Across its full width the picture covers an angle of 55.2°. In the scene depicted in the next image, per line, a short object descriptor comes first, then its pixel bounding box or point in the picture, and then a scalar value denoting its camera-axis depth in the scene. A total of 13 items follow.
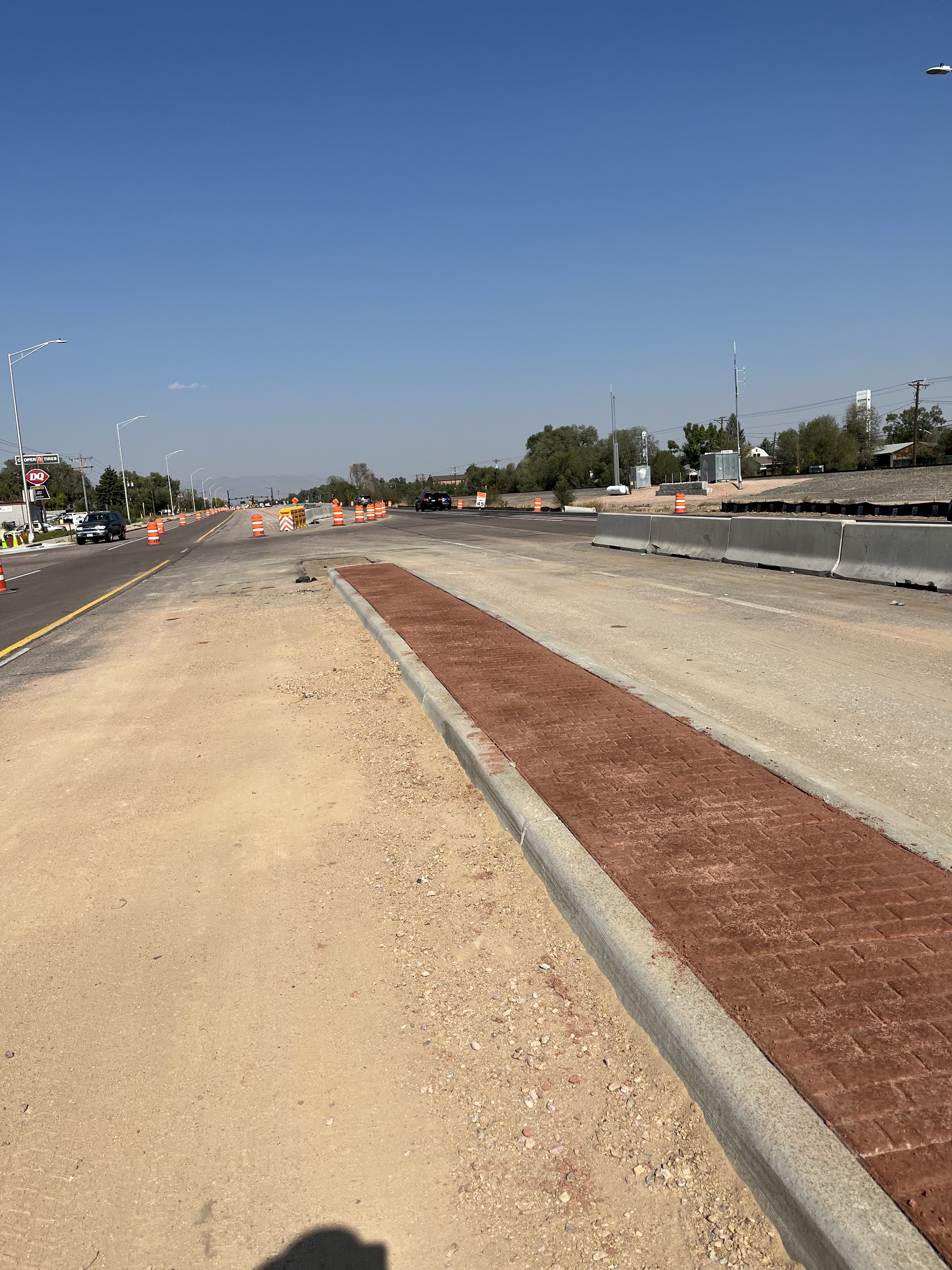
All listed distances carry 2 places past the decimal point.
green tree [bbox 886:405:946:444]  111.12
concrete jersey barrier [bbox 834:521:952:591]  13.50
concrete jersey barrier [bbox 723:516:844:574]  15.90
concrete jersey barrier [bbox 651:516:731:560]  19.45
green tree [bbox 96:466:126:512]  156.50
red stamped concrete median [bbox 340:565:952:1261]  2.64
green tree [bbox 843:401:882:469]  132.38
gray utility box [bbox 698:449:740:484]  63.16
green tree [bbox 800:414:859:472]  114.50
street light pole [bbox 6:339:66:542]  46.62
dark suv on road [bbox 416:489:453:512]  70.25
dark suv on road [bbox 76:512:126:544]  47.94
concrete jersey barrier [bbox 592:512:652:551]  23.14
